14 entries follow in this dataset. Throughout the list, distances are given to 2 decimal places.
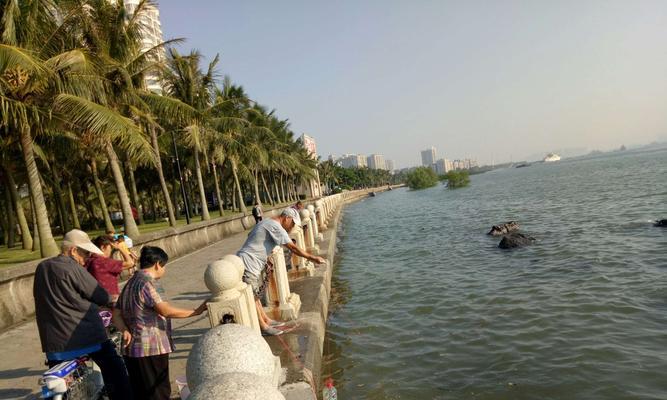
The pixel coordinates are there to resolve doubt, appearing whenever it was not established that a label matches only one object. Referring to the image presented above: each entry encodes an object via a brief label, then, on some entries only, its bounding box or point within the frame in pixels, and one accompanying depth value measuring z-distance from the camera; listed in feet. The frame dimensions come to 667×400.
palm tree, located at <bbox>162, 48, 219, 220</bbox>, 77.25
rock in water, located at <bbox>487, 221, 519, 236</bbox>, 61.72
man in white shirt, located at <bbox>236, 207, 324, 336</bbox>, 19.07
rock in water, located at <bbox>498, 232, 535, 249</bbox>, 50.03
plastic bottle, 15.57
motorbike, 11.15
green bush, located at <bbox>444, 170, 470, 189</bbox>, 264.52
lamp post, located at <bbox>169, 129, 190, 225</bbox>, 69.22
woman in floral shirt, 11.84
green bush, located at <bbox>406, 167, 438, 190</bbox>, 345.51
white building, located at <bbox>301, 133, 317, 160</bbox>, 383.08
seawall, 14.32
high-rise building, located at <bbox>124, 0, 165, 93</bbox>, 326.44
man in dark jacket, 12.23
